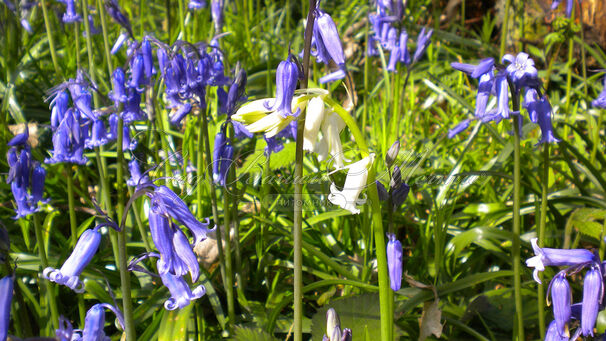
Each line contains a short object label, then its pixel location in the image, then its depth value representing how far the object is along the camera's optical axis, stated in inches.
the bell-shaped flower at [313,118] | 15.8
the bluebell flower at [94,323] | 16.0
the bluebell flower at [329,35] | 16.3
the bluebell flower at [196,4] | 27.8
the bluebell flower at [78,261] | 15.9
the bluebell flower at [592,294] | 15.6
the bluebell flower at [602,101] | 19.5
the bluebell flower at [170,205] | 15.6
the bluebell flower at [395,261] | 17.0
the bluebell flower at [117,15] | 22.3
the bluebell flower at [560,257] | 15.7
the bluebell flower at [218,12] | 28.5
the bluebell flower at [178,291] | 16.3
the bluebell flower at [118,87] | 20.7
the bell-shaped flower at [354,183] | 15.9
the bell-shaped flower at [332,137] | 16.1
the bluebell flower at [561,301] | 15.8
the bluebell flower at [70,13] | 25.2
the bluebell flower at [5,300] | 15.4
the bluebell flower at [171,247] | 15.7
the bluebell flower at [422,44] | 30.0
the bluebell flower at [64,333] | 15.2
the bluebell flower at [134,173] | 21.7
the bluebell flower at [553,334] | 16.2
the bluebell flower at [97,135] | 21.0
